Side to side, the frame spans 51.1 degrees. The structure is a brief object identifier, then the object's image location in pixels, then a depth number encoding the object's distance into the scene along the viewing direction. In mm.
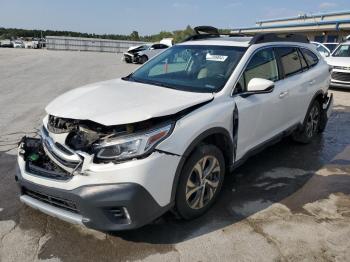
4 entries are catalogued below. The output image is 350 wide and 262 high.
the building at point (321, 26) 27516
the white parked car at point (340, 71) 11867
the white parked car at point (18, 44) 54878
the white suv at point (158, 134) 2953
